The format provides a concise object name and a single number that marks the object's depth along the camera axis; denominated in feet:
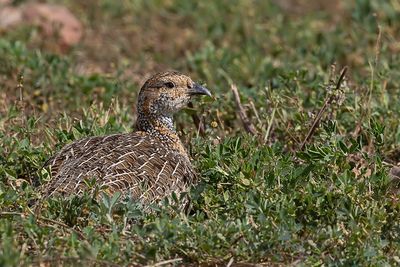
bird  45.14
